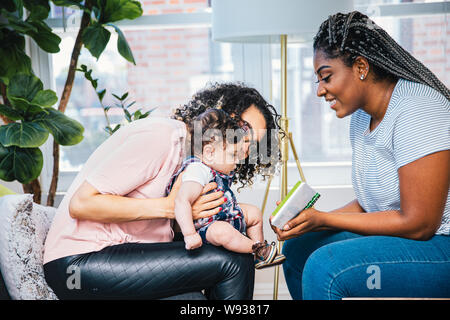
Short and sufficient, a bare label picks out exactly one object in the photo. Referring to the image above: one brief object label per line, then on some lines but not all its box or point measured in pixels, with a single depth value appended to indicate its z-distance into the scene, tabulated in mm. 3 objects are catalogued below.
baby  1311
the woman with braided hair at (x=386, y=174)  1192
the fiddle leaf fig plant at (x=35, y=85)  2012
